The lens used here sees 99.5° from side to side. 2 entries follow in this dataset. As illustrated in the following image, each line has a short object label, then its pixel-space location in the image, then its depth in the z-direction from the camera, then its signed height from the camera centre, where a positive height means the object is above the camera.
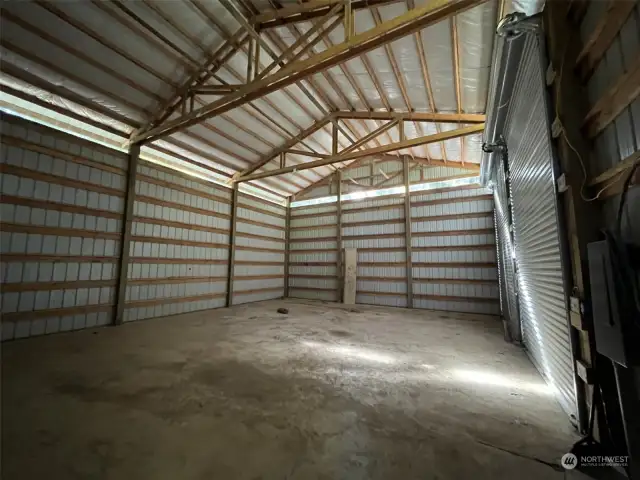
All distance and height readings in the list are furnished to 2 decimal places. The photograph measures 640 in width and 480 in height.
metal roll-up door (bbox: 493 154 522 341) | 4.36 +0.17
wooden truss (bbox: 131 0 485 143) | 2.89 +2.70
